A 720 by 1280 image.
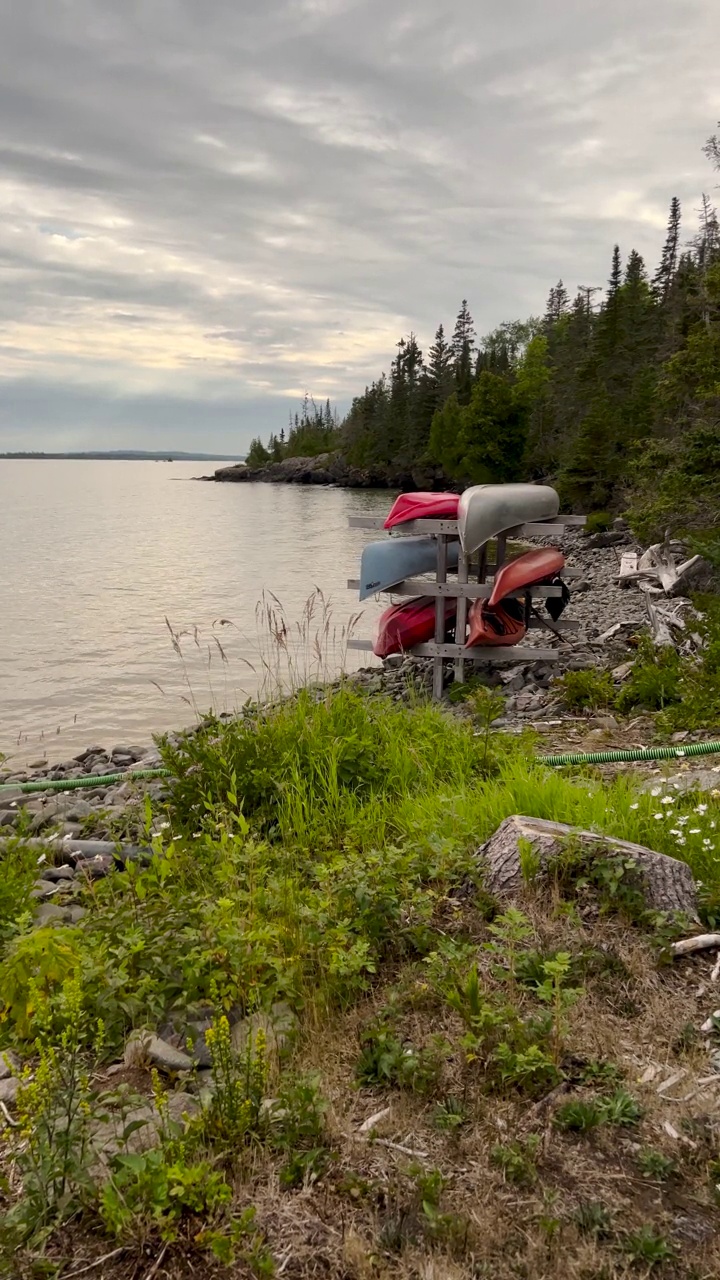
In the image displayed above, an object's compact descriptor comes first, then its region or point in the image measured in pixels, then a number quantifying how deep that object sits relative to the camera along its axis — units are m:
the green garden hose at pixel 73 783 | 7.61
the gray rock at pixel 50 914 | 4.40
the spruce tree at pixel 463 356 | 84.89
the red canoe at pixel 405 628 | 11.09
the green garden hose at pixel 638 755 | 6.50
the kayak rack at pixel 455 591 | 10.59
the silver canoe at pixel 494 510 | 10.35
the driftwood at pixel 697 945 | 3.43
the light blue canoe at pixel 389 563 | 11.26
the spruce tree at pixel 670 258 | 72.54
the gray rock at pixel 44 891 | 5.02
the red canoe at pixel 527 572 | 10.60
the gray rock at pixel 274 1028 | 3.02
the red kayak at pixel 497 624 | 10.51
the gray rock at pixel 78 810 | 6.83
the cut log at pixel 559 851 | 3.64
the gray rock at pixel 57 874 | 5.48
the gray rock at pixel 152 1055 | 3.04
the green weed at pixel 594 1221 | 2.20
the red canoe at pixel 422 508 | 11.05
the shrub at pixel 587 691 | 8.95
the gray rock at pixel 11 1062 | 3.15
